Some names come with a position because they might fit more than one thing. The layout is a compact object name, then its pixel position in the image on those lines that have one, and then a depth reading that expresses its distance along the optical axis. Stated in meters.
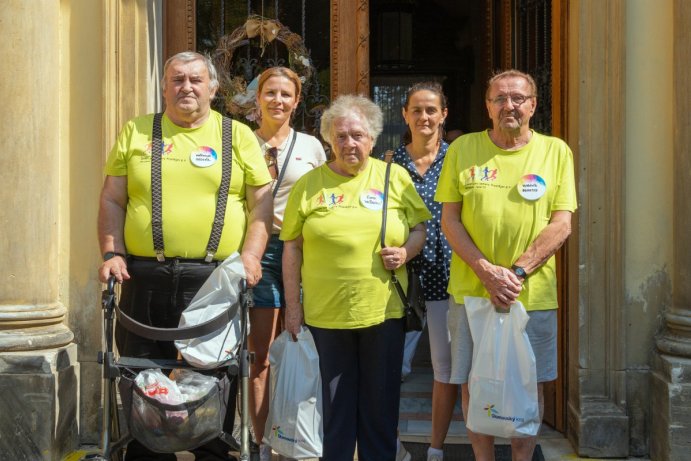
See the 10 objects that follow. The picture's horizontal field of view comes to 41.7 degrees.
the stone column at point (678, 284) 4.59
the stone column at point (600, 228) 4.81
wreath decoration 5.43
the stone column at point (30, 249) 4.54
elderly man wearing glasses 3.94
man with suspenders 3.95
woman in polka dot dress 4.45
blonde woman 4.48
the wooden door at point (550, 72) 5.14
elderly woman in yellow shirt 3.97
